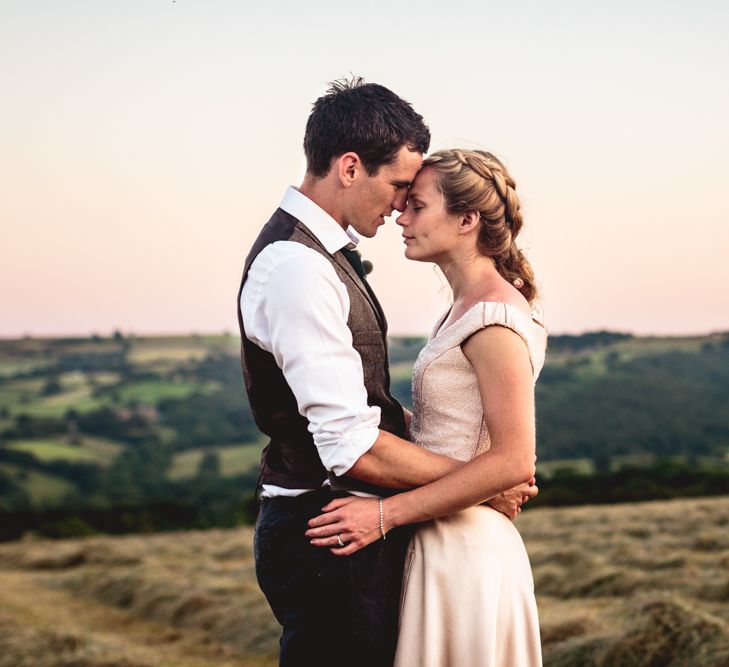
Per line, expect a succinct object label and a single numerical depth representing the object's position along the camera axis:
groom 2.24
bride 2.37
